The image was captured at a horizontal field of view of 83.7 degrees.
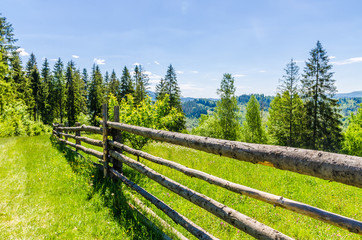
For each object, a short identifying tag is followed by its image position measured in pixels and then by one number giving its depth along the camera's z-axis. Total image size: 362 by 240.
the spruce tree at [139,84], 42.81
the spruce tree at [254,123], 36.06
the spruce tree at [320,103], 26.85
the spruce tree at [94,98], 43.03
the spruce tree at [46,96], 43.72
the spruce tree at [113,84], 51.78
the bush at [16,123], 21.27
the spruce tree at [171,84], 39.66
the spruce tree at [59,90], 43.50
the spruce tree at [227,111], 30.25
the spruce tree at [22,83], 36.75
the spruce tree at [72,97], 42.28
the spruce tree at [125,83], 42.66
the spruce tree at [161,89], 39.59
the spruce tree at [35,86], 40.91
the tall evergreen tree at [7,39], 25.58
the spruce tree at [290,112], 29.25
